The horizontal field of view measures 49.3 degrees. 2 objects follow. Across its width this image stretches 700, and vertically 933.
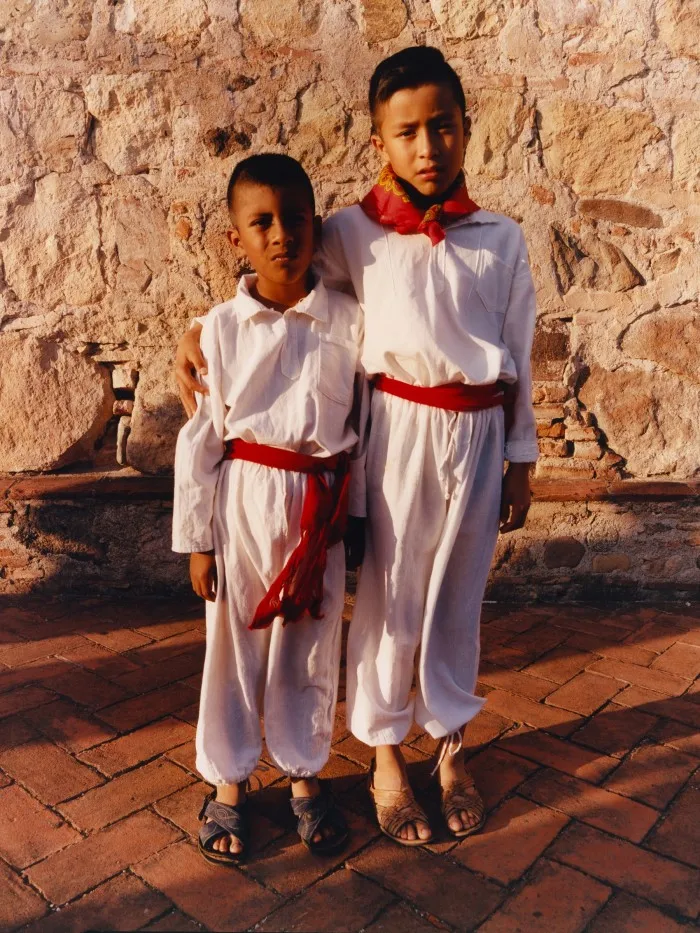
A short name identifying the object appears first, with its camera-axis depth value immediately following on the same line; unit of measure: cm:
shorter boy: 177
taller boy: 180
